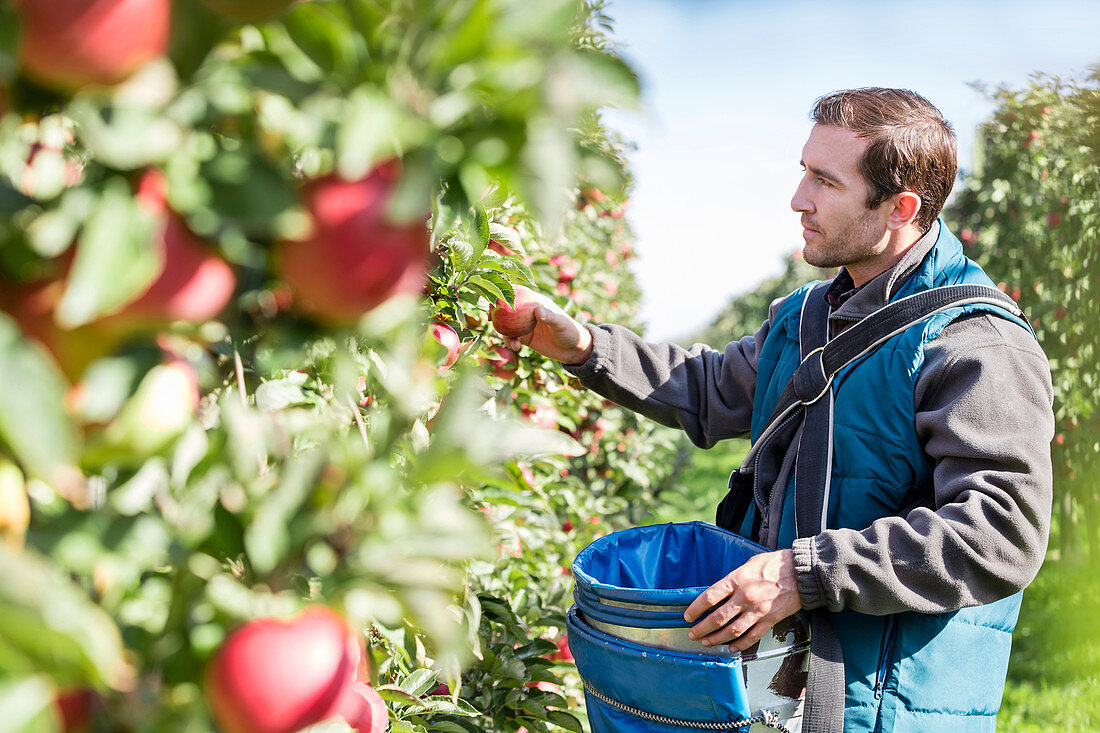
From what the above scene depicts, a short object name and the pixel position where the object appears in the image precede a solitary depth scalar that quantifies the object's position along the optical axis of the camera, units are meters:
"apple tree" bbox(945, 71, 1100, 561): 4.36
